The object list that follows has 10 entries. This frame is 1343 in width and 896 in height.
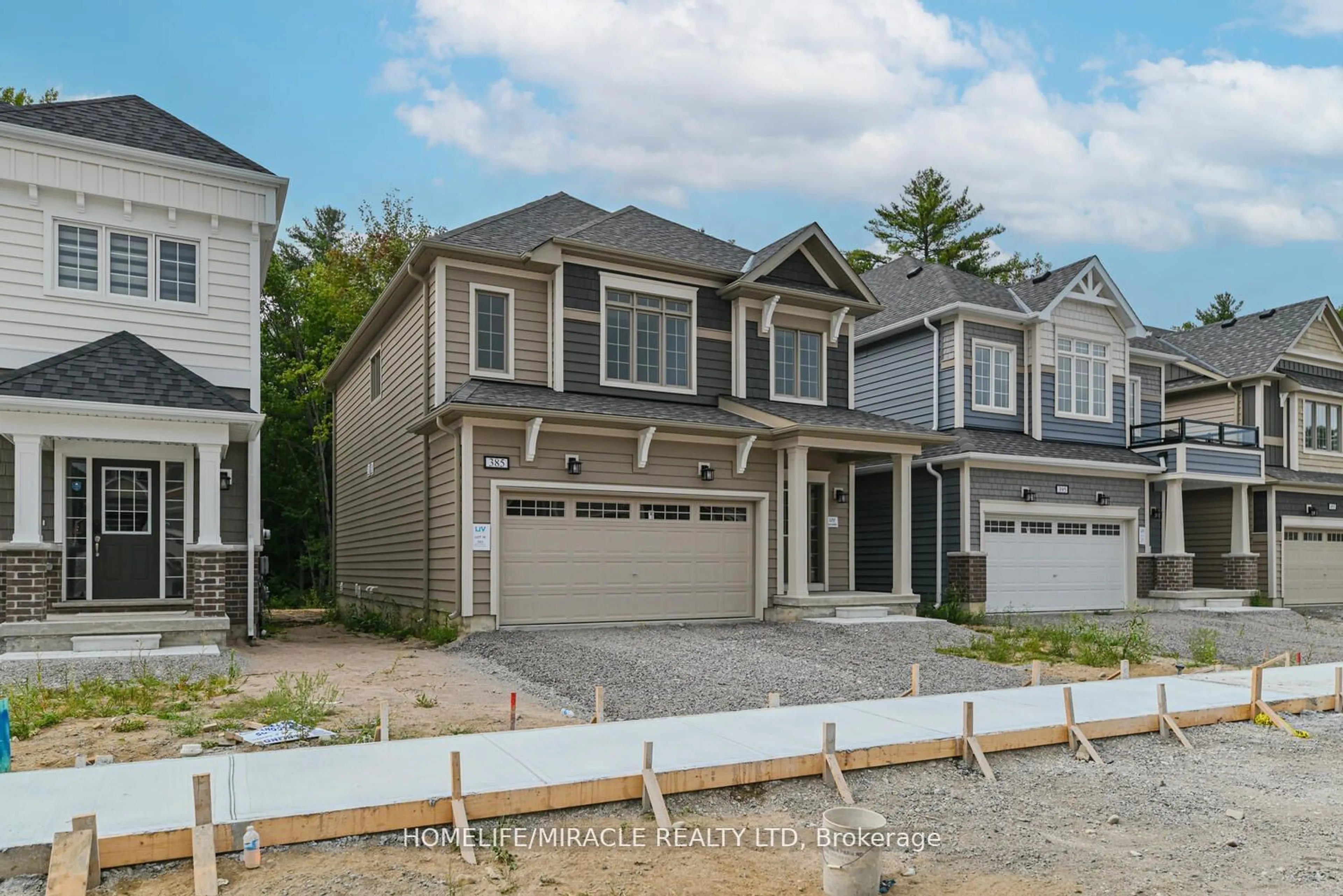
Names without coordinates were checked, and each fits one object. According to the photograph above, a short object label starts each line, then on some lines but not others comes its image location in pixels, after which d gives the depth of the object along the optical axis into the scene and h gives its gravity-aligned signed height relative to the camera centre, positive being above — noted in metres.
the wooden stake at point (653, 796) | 5.63 -1.83
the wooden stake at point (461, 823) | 5.06 -1.80
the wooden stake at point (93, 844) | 4.44 -1.63
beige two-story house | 14.24 +0.94
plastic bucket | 4.74 -1.81
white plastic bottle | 4.79 -1.78
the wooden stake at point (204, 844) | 4.45 -1.68
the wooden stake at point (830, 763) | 6.40 -1.84
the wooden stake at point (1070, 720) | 7.69 -1.85
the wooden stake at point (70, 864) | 4.22 -1.65
